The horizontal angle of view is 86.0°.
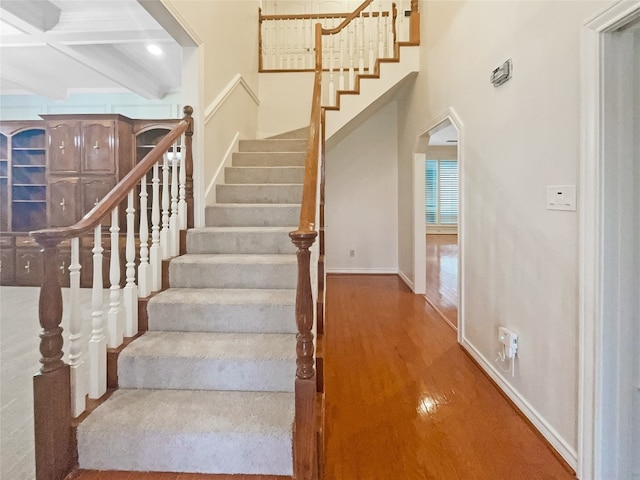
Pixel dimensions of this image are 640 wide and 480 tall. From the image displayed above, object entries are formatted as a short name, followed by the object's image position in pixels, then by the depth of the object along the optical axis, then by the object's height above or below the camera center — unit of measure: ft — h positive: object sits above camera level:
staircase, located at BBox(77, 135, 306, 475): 4.91 -2.31
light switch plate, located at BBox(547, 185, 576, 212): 5.13 +0.56
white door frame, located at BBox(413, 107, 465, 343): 14.46 +0.73
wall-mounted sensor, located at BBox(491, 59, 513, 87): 6.78 +3.26
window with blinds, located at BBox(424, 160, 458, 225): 33.27 +4.13
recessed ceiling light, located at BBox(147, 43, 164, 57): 12.52 +7.00
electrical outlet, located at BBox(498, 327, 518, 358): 6.82 -2.18
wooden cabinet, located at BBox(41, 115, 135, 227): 13.91 +3.01
